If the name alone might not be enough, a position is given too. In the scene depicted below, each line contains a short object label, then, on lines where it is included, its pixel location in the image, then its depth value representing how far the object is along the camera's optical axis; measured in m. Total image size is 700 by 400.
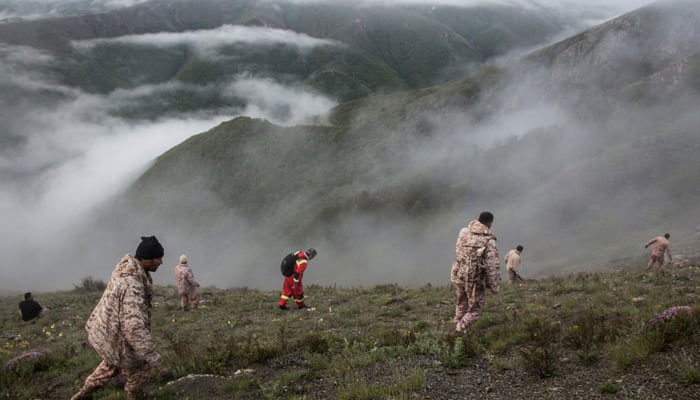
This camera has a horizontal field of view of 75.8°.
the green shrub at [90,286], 28.45
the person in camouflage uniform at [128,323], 5.61
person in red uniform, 14.28
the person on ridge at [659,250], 18.08
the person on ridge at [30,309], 16.98
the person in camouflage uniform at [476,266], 7.86
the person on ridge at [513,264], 18.27
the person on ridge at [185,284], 15.78
